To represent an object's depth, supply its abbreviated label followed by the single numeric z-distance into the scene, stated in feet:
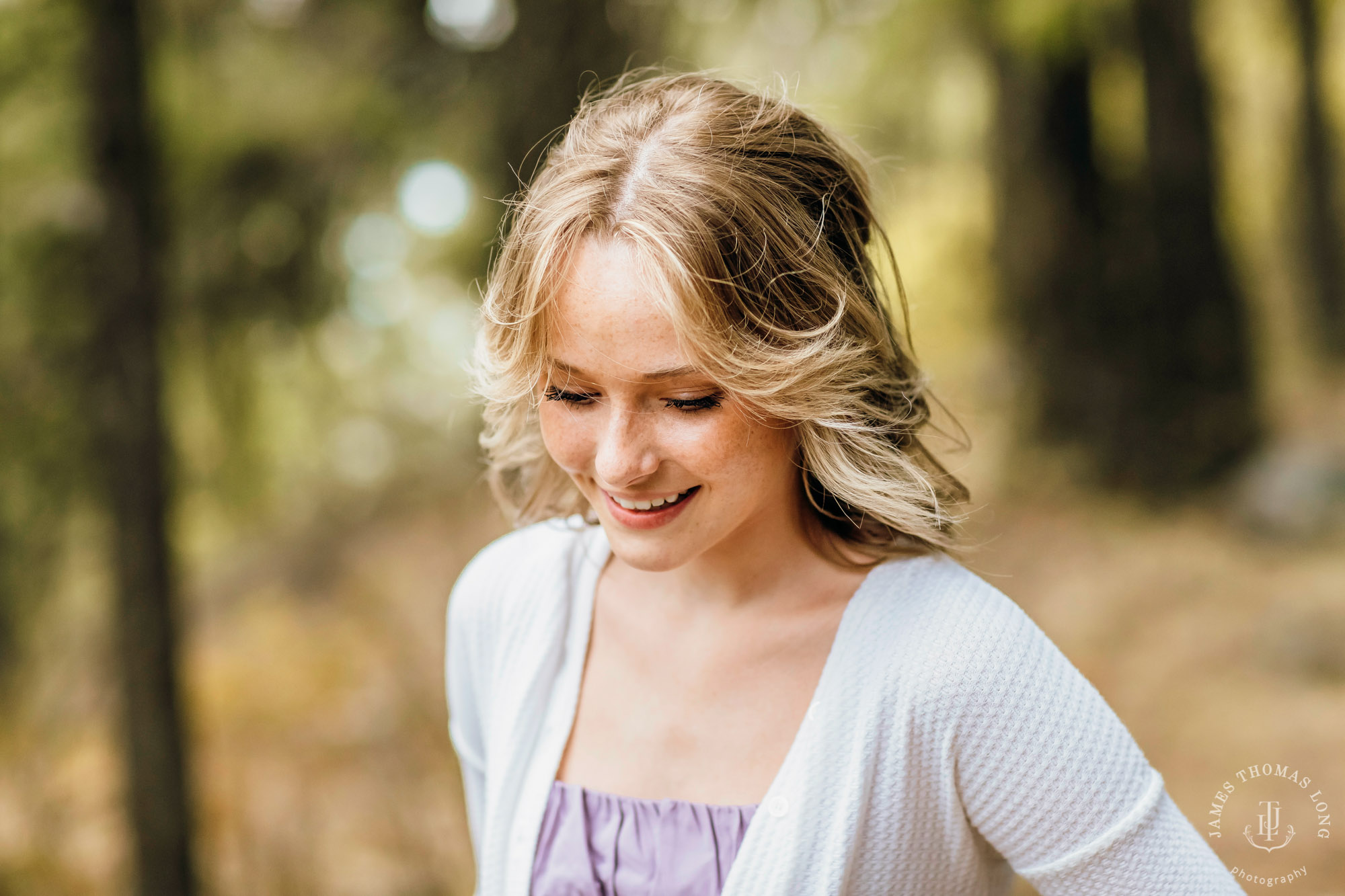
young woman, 3.58
